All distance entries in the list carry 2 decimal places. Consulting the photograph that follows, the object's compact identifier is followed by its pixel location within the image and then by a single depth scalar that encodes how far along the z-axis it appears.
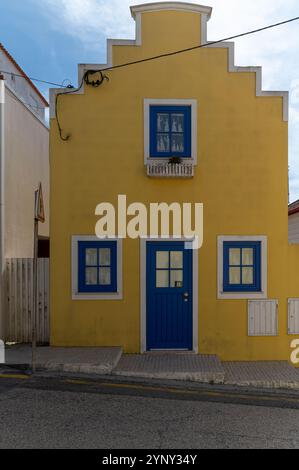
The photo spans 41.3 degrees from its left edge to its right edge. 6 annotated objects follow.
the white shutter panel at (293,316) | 7.62
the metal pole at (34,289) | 6.29
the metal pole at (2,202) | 7.59
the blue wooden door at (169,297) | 7.54
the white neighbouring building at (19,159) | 7.96
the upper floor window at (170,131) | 7.59
